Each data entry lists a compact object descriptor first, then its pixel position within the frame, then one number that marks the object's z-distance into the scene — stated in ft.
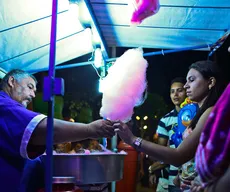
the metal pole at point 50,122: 5.95
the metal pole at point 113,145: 16.72
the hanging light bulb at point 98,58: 15.48
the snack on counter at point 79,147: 12.20
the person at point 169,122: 14.66
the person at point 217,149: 3.52
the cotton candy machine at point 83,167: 10.88
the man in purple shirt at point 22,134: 6.90
